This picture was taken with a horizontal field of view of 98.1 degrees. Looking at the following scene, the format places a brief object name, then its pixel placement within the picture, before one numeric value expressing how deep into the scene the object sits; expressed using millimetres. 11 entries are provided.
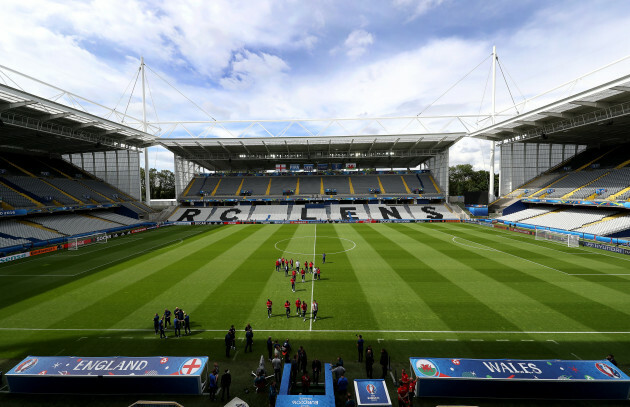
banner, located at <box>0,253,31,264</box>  25016
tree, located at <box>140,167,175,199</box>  91625
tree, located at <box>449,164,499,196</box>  92625
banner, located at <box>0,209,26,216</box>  31741
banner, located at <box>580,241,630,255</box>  25069
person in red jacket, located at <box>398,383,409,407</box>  8055
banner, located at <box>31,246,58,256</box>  27844
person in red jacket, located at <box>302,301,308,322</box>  13966
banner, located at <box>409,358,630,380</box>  8466
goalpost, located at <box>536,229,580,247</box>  29195
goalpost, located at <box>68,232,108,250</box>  30950
